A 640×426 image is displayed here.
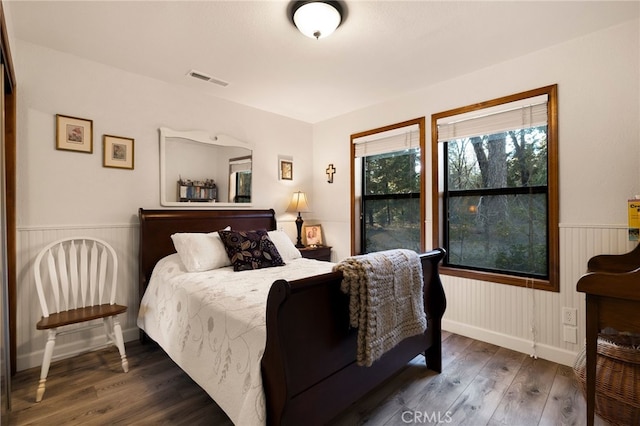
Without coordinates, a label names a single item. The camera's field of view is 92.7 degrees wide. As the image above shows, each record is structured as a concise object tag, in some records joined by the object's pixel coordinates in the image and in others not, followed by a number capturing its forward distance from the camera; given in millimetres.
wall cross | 4035
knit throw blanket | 1486
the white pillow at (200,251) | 2439
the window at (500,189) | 2459
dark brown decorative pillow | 2523
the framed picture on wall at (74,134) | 2407
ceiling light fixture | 1822
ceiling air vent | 2780
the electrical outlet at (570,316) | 2273
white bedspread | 1352
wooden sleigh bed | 1231
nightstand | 3635
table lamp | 3871
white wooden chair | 2043
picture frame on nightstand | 3963
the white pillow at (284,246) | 3006
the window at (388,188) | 3316
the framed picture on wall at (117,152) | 2629
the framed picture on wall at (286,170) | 3939
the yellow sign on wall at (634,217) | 1919
